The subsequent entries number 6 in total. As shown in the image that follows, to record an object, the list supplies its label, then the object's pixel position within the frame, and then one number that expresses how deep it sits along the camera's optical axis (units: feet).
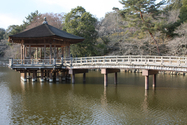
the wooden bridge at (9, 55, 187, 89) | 52.03
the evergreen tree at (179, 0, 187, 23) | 104.97
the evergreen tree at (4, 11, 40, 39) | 159.74
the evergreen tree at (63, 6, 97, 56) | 108.06
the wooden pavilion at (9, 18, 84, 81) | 69.87
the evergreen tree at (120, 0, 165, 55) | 101.48
